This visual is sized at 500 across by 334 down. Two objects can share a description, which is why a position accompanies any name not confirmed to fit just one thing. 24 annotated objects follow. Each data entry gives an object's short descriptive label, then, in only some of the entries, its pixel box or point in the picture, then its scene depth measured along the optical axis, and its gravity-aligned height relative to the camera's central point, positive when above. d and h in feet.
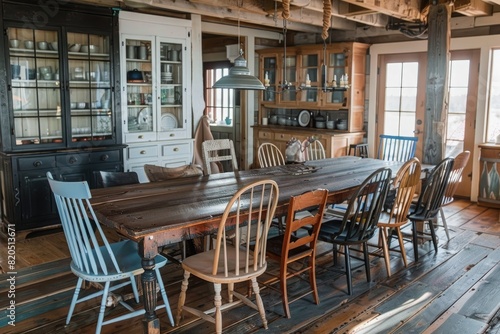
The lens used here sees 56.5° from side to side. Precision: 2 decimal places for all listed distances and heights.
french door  19.79 +0.44
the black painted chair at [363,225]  10.68 -2.73
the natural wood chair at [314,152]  22.01 -2.11
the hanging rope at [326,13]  12.71 +2.57
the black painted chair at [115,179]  12.01 -1.93
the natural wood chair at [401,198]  11.55 -2.27
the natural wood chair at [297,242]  9.21 -2.87
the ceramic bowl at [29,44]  15.13 +1.94
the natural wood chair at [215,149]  13.92 -1.28
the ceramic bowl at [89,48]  16.28 +1.97
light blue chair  8.05 -2.95
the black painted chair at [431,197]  12.58 -2.45
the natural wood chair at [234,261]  8.41 -2.99
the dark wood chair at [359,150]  21.91 -2.03
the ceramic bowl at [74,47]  15.94 +1.97
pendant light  12.29 +0.72
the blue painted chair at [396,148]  18.10 -1.55
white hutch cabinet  17.56 +0.60
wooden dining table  8.02 -1.98
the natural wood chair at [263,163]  15.40 -1.91
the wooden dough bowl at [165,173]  12.48 -1.82
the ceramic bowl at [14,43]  14.75 +1.94
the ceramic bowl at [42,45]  15.37 +1.94
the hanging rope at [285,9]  11.96 +2.53
